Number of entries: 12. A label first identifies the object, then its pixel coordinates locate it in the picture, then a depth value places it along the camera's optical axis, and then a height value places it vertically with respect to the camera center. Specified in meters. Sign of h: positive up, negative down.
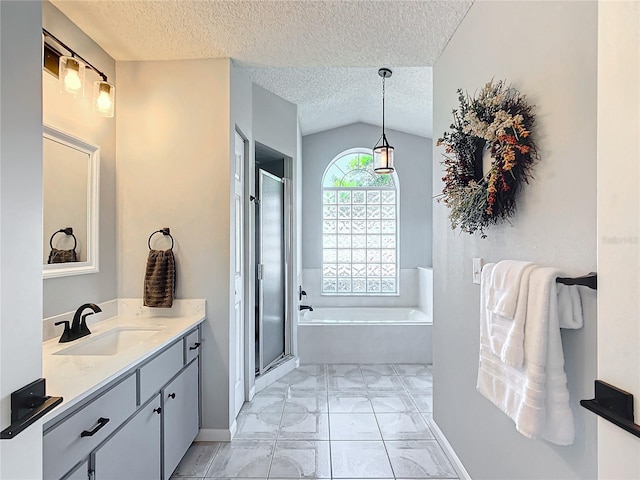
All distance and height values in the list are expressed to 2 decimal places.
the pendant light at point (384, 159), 3.47 +0.79
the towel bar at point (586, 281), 0.98 -0.12
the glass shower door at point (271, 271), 3.30 -0.33
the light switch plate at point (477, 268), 1.73 -0.15
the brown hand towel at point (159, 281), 2.30 -0.29
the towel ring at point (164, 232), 2.38 +0.04
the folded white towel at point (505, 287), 1.18 -0.17
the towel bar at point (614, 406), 0.67 -0.34
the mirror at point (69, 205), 1.82 +0.18
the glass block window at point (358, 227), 5.14 +0.16
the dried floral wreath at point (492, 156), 1.31 +0.34
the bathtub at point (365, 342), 3.91 -1.17
